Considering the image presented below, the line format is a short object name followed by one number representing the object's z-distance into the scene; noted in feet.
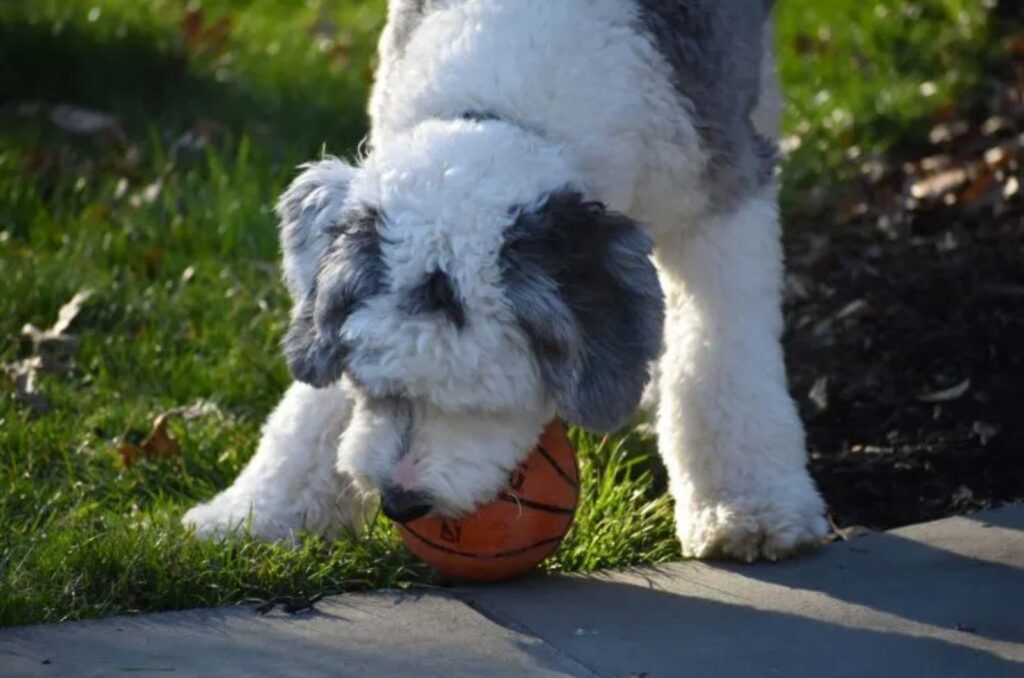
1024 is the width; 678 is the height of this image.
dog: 20.19
